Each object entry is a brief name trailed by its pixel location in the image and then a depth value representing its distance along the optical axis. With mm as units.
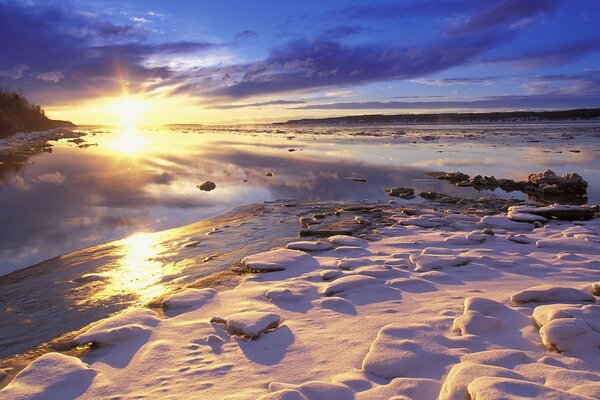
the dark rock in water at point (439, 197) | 10939
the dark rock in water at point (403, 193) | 11961
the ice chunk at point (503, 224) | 7410
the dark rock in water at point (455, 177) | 15008
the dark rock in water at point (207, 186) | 13438
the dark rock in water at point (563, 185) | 12422
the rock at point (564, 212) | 8234
